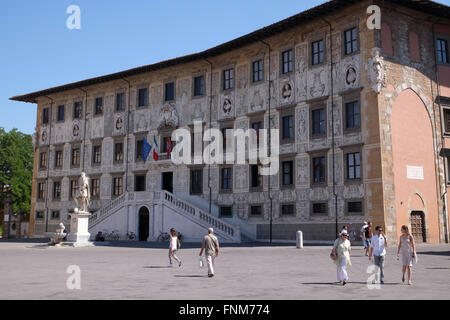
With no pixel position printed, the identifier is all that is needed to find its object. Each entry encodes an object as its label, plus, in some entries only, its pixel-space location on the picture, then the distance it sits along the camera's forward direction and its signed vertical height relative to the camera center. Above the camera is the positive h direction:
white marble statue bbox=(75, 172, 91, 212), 30.27 +1.93
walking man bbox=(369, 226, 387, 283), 11.18 -0.51
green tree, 53.88 +6.16
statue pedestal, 29.60 -0.11
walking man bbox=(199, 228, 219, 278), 12.41 -0.49
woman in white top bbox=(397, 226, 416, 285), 10.71 -0.47
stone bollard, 23.44 -0.64
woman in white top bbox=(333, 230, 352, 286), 10.40 -0.59
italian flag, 36.09 +5.60
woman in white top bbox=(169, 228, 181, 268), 15.09 -0.51
